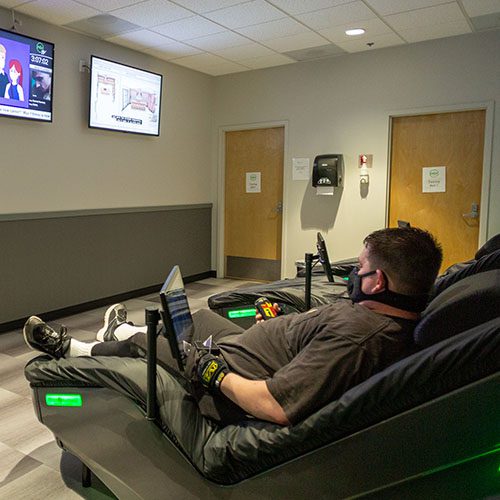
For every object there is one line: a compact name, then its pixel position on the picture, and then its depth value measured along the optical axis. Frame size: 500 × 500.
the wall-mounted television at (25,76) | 3.79
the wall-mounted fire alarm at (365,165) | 5.23
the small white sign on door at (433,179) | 4.94
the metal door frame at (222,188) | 5.79
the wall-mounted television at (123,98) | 4.56
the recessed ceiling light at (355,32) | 4.40
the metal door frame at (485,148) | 4.60
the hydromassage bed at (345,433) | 1.20
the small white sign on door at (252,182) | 6.08
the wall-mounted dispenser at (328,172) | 5.31
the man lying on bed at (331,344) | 1.38
